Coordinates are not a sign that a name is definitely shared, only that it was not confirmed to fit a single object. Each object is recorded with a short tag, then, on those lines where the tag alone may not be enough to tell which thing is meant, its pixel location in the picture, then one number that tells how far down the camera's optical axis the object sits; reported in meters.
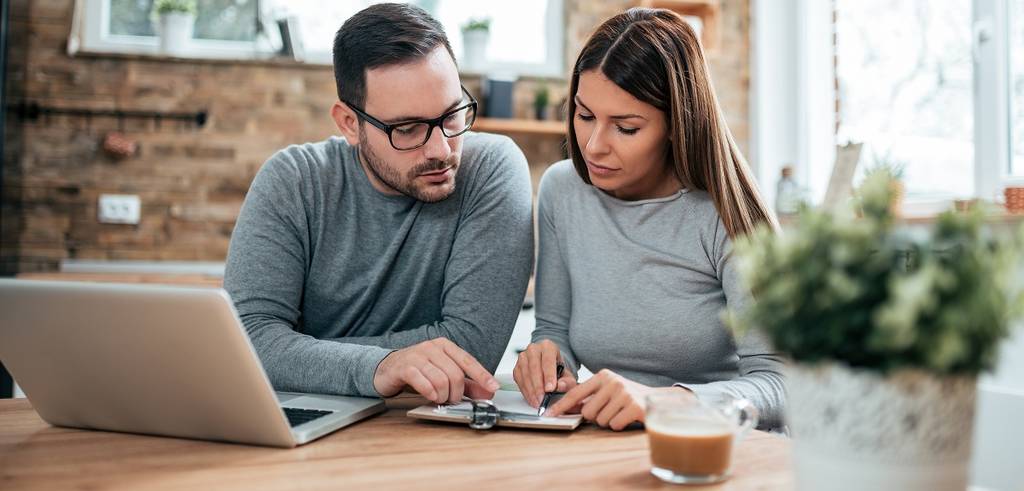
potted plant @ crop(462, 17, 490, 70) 3.51
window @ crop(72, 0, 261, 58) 3.31
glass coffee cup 0.75
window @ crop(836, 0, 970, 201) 2.84
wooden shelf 3.41
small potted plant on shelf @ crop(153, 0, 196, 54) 3.28
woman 1.35
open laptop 0.81
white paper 1.05
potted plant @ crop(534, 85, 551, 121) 3.50
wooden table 0.77
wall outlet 3.21
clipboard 0.97
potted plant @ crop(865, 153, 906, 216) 2.68
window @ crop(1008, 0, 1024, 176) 2.57
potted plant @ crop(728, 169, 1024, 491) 0.49
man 1.41
